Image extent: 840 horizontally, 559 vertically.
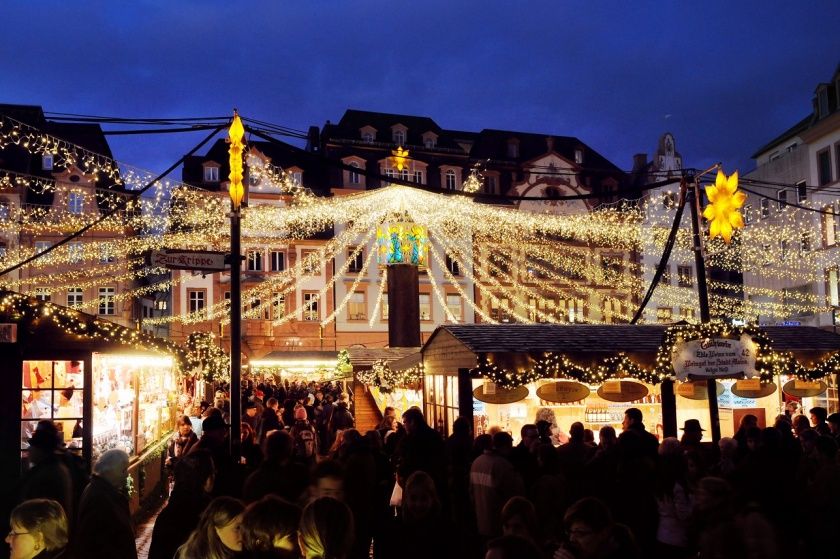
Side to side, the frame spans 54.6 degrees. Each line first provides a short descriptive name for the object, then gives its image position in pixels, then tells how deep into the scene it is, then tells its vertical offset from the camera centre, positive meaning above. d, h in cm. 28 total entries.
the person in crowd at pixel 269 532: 412 -96
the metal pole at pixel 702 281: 1352 +89
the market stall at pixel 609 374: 1312 -67
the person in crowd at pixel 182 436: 1328 -150
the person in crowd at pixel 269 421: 1300 -127
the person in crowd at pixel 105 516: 477 -102
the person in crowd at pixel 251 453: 852 -117
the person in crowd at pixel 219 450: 750 -107
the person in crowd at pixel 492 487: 716 -133
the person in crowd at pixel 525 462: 791 -123
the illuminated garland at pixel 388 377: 1838 -92
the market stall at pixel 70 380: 957 -43
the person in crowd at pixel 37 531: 419 -95
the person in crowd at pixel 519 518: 458 -104
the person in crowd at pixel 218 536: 424 -101
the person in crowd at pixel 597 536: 425 -106
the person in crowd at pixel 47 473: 662 -103
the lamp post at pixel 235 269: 1066 +98
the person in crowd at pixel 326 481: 642 -111
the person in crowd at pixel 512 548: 383 -100
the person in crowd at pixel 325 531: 391 -92
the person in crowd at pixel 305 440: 1082 -133
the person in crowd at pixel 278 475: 651 -109
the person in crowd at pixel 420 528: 476 -113
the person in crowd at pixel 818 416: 1201 -129
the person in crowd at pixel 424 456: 784 -113
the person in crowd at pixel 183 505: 523 -107
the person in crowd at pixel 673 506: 638 -139
